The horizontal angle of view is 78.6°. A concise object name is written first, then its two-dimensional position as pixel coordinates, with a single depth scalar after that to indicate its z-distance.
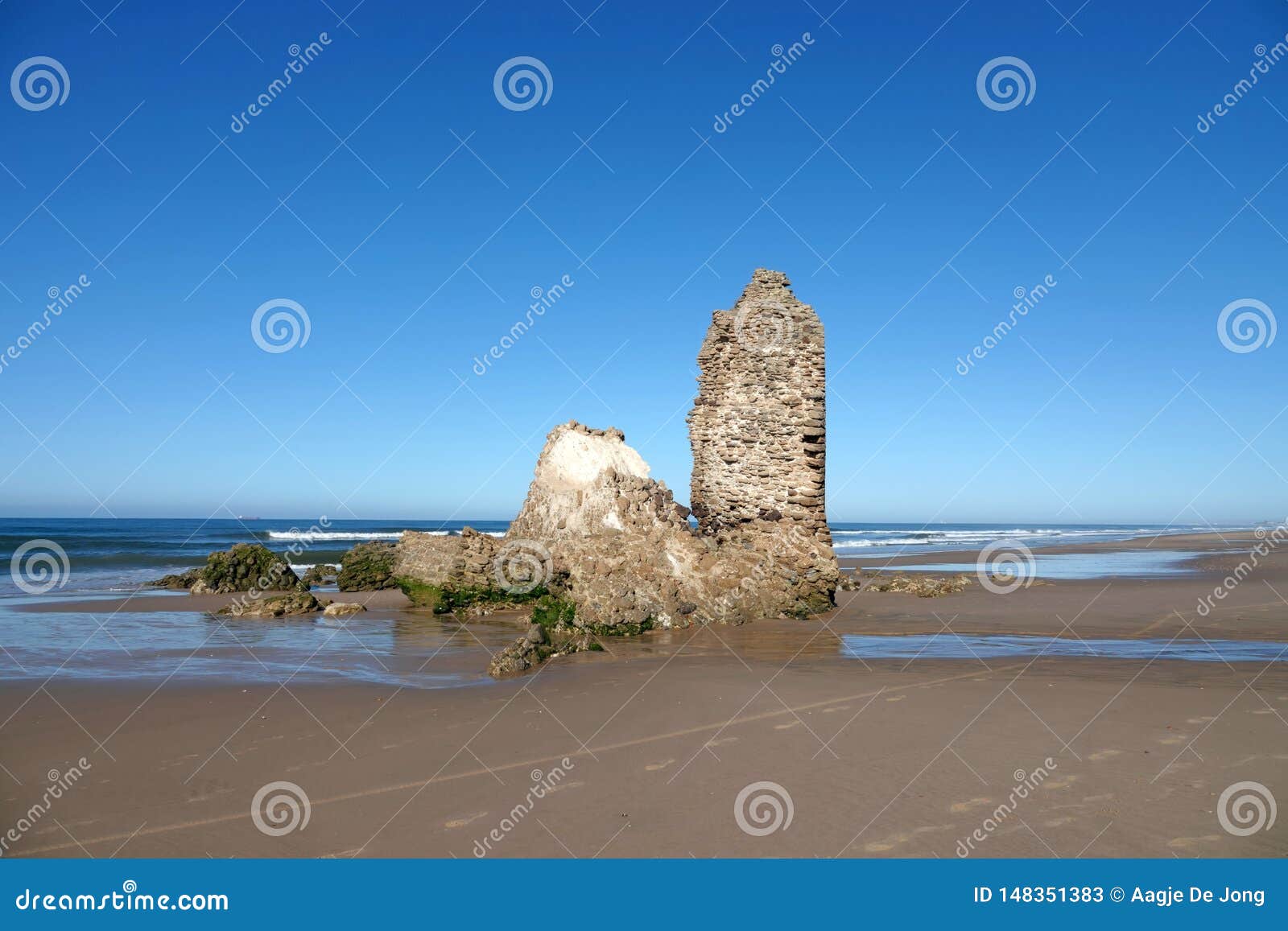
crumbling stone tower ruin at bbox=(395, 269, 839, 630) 13.34
